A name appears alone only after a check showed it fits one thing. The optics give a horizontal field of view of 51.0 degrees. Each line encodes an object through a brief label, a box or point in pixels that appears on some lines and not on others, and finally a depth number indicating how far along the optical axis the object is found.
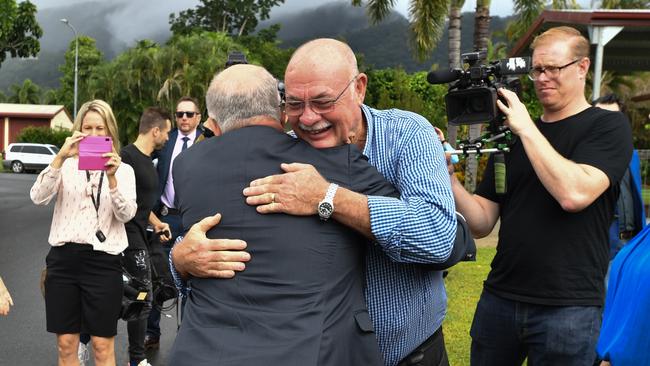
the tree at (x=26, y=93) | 96.56
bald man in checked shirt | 2.03
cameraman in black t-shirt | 2.83
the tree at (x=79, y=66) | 61.06
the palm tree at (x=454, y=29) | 18.23
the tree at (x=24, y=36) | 22.61
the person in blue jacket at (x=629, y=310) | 2.12
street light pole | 41.55
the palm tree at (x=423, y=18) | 17.92
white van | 39.00
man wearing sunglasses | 6.23
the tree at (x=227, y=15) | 70.25
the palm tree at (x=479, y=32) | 17.16
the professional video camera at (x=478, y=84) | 2.82
